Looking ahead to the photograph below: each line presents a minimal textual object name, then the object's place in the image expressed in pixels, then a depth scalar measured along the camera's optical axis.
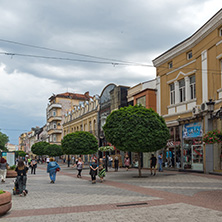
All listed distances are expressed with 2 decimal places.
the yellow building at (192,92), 20.20
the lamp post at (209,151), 20.44
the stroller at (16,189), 12.21
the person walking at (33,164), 26.42
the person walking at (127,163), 27.70
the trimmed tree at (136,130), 18.27
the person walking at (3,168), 17.39
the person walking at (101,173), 17.14
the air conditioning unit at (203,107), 20.47
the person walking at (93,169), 16.69
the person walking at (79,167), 21.27
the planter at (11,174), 21.92
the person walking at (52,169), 17.11
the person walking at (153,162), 21.32
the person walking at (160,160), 24.48
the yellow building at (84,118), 47.53
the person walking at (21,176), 11.98
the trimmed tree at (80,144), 31.66
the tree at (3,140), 80.94
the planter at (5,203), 8.04
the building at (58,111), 71.25
